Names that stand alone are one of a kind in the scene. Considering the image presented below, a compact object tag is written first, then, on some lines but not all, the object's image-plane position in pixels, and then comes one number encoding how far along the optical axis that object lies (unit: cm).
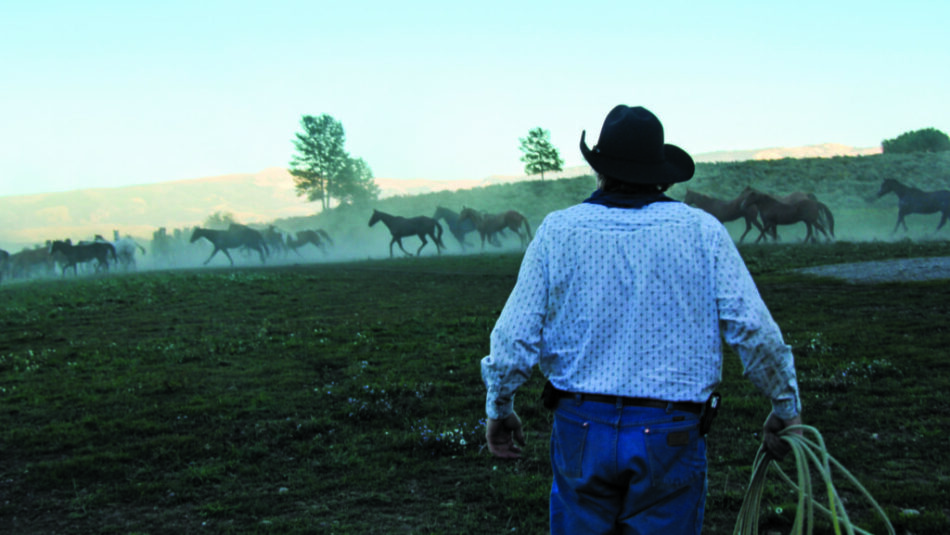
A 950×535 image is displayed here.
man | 237
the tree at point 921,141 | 7650
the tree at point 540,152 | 6347
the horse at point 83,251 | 4488
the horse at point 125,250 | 5022
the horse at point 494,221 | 4500
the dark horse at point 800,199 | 3259
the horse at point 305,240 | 5428
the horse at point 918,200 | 3250
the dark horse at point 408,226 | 4212
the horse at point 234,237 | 4678
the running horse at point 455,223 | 4619
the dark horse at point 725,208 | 3353
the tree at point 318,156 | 9488
